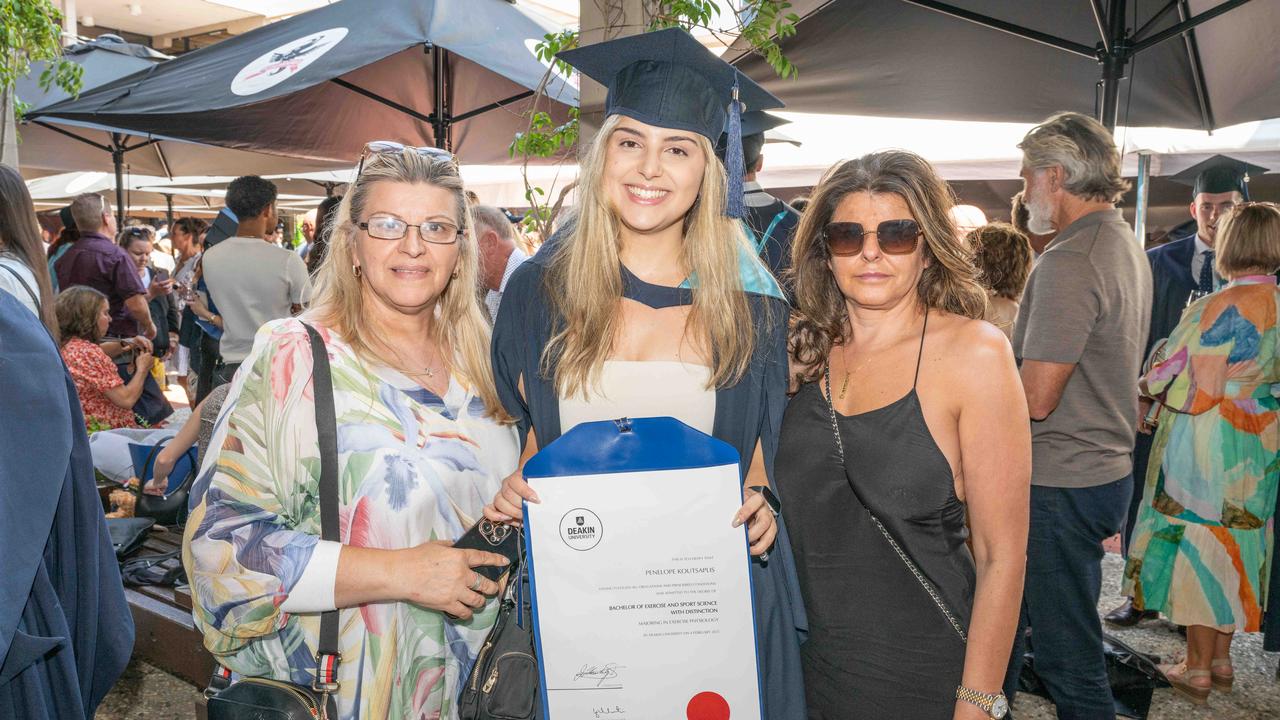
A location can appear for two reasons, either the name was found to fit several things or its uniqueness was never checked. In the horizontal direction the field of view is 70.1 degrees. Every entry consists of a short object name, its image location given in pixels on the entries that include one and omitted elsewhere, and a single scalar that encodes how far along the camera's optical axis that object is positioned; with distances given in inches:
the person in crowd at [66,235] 291.1
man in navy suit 202.7
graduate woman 77.0
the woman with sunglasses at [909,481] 73.5
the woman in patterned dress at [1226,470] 161.0
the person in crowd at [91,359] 222.1
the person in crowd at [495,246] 193.8
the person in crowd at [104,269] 276.7
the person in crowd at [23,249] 82.7
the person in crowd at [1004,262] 166.7
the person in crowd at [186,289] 313.0
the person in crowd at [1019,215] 159.9
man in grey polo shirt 121.3
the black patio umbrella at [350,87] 193.9
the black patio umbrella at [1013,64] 207.6
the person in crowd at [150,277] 385.1
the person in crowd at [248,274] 235.6
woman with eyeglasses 68.4
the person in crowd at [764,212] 135.4
